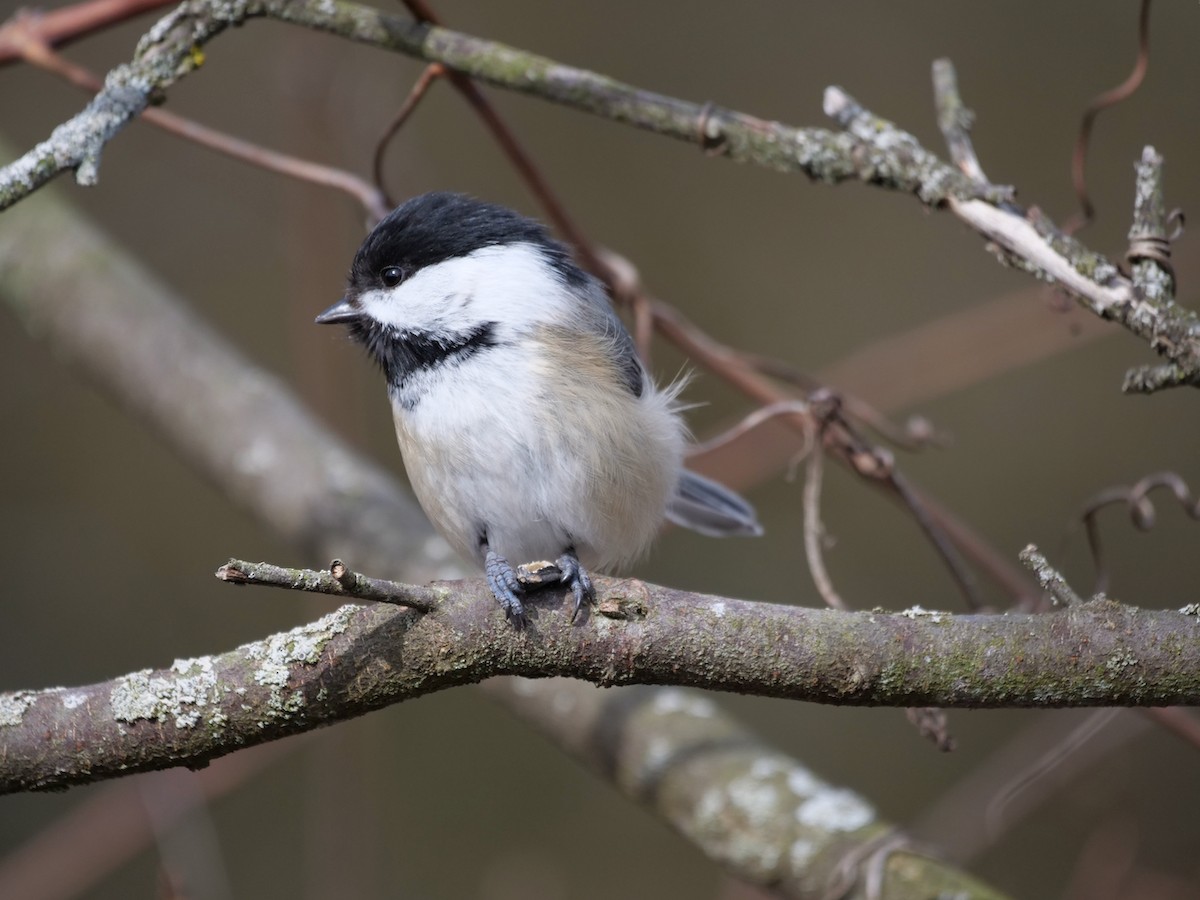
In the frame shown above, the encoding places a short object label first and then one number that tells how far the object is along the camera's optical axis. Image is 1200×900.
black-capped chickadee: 3.12
